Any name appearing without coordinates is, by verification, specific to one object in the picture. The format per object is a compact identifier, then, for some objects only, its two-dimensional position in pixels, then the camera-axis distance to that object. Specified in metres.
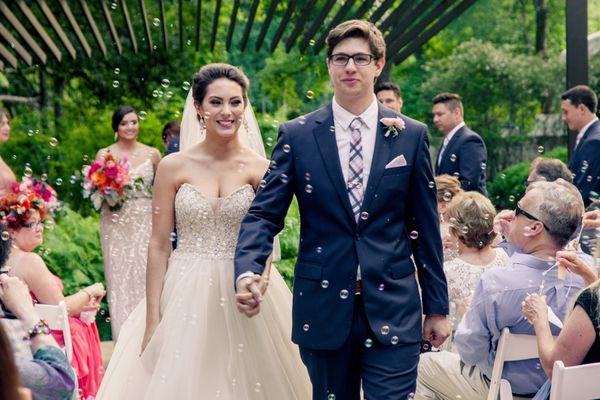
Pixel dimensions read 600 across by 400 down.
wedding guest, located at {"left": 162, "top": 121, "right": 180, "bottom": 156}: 10.20
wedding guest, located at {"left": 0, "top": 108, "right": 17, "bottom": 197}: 8.16
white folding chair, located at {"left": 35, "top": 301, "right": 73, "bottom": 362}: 4.63
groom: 3.94
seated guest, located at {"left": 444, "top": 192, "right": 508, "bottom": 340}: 5.30
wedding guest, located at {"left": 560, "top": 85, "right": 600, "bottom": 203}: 8.02
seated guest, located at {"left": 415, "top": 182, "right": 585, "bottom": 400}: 4.27
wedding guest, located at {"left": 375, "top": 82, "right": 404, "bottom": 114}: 8.47
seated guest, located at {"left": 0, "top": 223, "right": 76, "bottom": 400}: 2.87
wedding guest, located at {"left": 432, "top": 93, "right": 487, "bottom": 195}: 7.97
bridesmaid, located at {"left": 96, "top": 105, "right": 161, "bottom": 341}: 9.27
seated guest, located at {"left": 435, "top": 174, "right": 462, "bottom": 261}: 6.12
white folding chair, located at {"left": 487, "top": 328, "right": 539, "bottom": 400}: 4.18
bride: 4.59
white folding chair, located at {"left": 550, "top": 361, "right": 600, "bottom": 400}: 3.34
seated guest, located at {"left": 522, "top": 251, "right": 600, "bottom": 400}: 3.46
